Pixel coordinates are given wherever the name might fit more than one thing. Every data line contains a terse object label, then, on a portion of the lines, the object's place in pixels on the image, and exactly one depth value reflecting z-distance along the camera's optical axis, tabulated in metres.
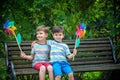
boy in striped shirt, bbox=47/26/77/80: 5.48
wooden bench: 5.85
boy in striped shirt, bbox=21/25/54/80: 5.53
